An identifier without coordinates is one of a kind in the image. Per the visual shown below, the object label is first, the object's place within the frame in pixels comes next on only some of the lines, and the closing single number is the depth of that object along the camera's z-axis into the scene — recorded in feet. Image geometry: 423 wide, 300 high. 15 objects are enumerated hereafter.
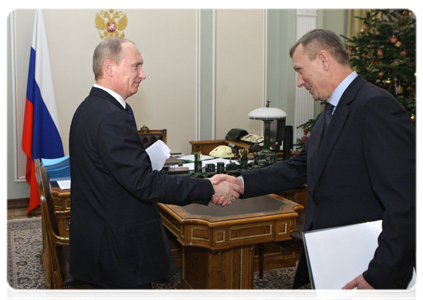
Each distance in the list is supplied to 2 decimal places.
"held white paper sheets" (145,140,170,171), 6.45
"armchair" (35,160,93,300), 7.77
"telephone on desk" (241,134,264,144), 16.62
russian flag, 16.47
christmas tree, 16.61
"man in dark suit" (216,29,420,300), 4.29
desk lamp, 12.28
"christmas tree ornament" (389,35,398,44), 16.74
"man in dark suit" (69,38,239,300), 5.39
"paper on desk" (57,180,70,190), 9.57
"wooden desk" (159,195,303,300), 7.16
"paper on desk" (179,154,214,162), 12.57
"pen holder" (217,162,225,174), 9.92
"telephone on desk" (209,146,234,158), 12.73
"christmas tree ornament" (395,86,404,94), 16.78
